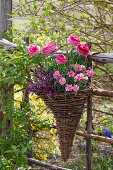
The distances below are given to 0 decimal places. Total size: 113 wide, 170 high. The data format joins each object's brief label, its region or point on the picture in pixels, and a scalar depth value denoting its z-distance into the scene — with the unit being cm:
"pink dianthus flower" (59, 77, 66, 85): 244
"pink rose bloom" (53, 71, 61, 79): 246
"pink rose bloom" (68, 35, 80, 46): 249
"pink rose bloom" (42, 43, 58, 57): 251
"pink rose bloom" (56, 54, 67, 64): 247
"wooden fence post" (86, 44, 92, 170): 294
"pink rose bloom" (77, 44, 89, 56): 251
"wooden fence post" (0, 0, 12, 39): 320
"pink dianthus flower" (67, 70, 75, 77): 245
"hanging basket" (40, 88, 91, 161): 247
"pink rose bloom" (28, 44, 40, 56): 255
